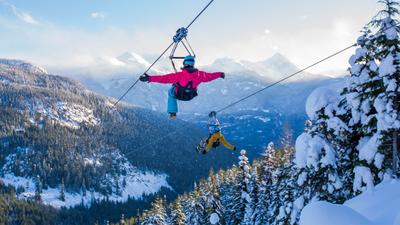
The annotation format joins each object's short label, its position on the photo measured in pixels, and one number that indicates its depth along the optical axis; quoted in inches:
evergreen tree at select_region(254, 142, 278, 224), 1626.5
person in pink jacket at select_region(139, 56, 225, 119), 631.2
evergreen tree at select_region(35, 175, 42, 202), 7541.3
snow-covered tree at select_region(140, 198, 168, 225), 1862.0
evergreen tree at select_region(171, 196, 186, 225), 1953.7
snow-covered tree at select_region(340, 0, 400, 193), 484.4
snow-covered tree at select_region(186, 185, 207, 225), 1772.9
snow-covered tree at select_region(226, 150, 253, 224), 1638.8
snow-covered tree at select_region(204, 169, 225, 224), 1711.5
